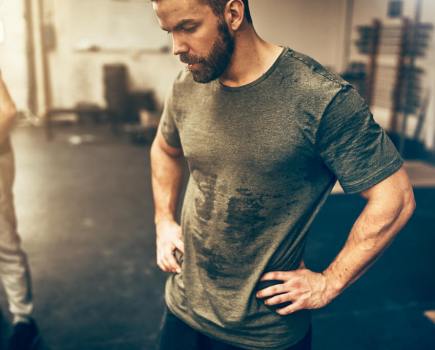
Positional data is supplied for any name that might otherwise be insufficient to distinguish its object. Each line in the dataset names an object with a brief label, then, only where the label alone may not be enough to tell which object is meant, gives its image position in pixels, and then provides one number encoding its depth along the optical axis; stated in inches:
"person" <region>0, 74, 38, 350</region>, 75.4
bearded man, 36.0
